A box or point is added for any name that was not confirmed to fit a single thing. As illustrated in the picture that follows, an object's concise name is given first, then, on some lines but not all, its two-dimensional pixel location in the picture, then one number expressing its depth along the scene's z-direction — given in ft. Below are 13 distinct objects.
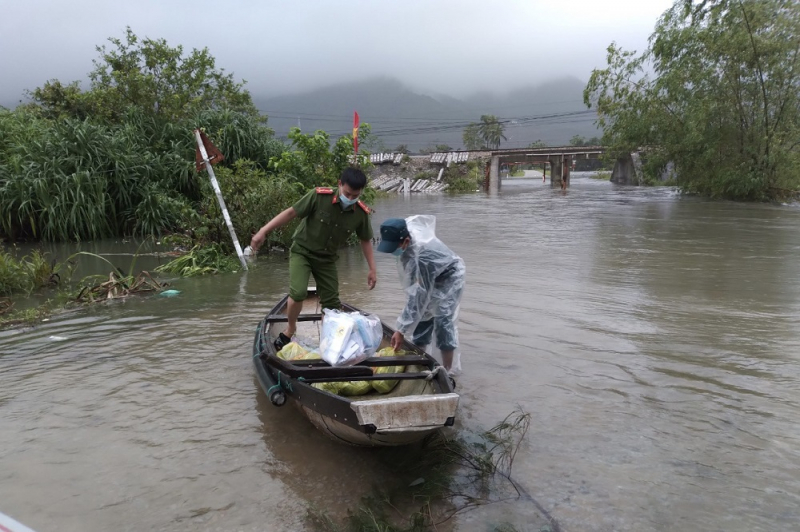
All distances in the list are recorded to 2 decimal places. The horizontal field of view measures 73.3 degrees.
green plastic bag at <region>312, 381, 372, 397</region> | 12.39
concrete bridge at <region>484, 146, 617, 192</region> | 161.48
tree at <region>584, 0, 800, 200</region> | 70.28
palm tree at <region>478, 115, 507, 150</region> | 311.47
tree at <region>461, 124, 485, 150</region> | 299.58
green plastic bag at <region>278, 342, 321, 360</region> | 13.65
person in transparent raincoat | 13.58
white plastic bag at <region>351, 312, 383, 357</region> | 12.93
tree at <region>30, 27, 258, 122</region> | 53.01
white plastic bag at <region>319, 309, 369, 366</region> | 12.32
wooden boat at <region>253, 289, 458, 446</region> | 9.36
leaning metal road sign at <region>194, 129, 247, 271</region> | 31.78
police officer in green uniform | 14.61
